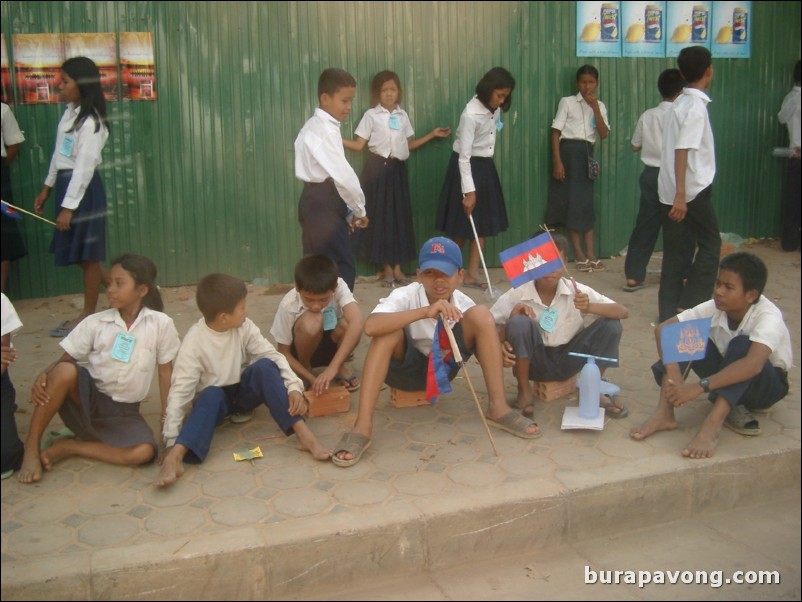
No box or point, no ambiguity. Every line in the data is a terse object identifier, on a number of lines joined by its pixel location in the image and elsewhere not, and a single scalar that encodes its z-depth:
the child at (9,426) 3.80
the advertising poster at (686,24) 8.36
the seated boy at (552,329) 4.52
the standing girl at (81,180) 5.81
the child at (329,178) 5.21
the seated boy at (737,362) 4.20
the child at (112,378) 3.93
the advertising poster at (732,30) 8.59
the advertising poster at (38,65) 6.57
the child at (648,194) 7.23
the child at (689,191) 5.80
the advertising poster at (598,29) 8.03
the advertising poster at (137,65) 6.75
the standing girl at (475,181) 7.16
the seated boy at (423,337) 4.16
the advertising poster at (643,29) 8.20
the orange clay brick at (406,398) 4.82
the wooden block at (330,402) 4.64
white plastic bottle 4.42
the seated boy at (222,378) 4.05
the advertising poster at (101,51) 6.64
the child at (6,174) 6.45
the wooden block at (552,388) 4.83
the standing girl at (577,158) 7.90
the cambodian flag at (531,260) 4.39
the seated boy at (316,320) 4.53
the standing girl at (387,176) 7.19
